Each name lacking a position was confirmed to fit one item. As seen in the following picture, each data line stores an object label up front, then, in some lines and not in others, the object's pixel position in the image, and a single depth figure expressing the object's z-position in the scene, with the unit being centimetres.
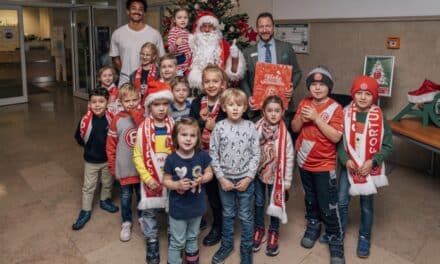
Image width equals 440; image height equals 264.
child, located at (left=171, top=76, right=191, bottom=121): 278
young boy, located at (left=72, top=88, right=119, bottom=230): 307
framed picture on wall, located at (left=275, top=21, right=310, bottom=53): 545
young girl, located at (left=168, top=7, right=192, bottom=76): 375
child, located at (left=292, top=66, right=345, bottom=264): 255
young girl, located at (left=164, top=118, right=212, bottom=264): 226
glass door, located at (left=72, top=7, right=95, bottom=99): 920
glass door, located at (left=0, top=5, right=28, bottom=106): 855
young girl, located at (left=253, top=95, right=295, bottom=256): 257
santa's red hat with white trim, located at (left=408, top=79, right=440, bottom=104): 389
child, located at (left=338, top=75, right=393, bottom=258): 253
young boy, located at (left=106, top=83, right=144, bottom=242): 278
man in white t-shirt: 379
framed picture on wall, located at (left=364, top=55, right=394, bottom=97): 448
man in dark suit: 334
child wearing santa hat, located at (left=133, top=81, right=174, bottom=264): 251
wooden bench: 333
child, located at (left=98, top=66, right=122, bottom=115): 328
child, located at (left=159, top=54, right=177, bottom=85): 304
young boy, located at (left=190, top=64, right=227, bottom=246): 262
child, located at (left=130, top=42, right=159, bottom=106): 325
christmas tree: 464
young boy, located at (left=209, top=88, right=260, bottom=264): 244
